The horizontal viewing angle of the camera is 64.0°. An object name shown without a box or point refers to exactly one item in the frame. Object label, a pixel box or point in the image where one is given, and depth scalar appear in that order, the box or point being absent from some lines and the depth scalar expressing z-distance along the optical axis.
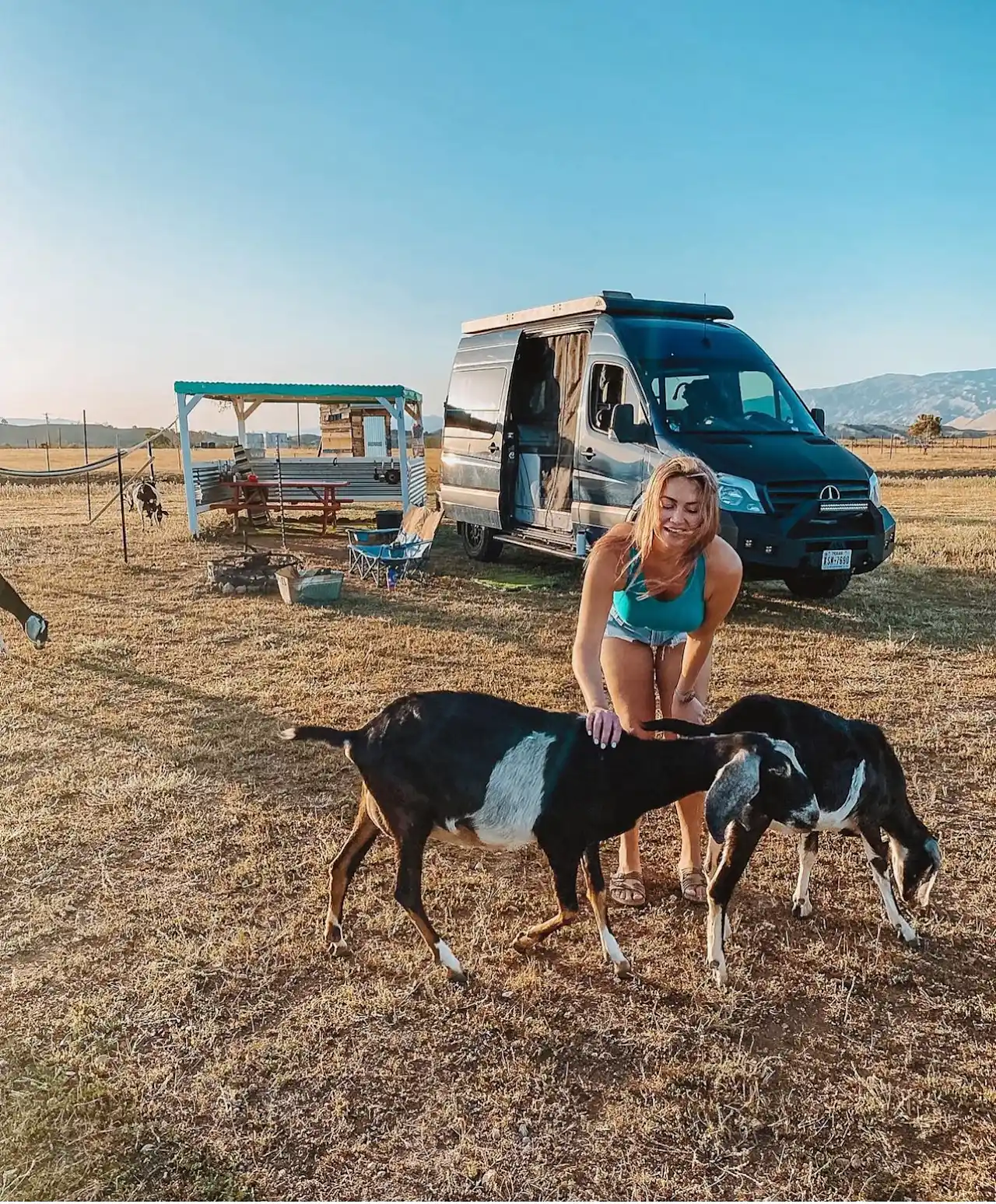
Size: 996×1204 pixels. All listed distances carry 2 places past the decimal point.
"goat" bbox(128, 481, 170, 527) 15.01
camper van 7.18
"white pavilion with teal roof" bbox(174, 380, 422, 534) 13.42
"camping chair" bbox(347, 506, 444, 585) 10.12
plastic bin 8.78
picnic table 14.38
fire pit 9.47
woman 2.94
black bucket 12.05
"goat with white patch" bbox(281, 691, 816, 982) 2.72
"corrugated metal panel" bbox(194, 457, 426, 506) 15.80
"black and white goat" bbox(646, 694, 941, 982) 2.87
